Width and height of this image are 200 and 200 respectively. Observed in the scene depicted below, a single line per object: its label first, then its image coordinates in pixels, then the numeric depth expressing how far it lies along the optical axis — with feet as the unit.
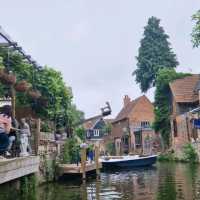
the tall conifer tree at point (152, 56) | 213.66
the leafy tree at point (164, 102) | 173.78
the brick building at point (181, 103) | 156.04
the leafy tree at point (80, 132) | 146.84
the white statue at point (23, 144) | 45.68
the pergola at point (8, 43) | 49.51
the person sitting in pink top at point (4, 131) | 30.63
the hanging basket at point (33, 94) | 70.67
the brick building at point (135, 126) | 221.66
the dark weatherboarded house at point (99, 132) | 263.49
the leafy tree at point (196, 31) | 73.26
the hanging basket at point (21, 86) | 56.95
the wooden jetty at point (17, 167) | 32.91
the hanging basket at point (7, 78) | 50.12
